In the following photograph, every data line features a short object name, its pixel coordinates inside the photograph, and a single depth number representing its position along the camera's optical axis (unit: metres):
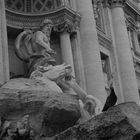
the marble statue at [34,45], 15.27
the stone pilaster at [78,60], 17.41
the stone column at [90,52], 17.30
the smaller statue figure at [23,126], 7.81
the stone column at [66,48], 16.74
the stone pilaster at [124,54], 21.73
